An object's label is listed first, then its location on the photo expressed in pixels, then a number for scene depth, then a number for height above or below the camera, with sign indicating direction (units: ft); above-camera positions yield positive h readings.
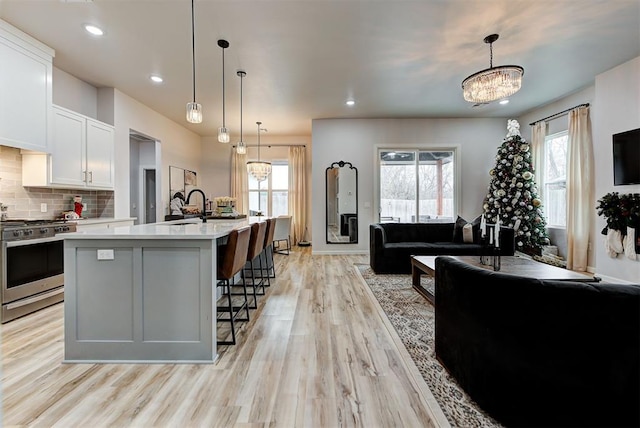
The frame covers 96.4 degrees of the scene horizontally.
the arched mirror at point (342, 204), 21.79 +0.61
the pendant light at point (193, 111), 9.64 +3.37
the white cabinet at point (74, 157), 11.58 +2.39
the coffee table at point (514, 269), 8.38 -1.85
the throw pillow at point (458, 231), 16.64 -1.08
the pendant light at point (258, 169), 20.36 +3.06
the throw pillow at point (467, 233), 15.89 -1.15
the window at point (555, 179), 17.46 +2.12
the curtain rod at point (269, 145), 27.04 +6.32
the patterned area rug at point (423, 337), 5.09 -3.49
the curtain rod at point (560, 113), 15.62 +5.94
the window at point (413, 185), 22.00 +2.10
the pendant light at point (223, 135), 13.09 +3.54
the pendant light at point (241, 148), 16.60 +3.70
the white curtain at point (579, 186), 15.40 +1.50
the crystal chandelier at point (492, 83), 9.96 +4.67
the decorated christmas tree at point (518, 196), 17.60 +1.08
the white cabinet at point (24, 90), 9.80 +4.43
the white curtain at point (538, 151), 18.57 +4.07
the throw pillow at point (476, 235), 15.81 -1.24
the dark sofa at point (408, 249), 13.98 -1.91
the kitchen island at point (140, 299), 6.89 -2.13
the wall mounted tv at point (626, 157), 12.36 +2.49
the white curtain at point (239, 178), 26.71 +3.15
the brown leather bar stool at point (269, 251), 13.06 -2.01
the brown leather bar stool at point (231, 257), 7.56 -1.24
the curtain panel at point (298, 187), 26.50 +2.30
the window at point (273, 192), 27.20 +1.87
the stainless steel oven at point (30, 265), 9.21 -1.92
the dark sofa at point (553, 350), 3.63 -1.94
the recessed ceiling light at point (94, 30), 10.01 +6.45
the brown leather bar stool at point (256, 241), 9.96 -1.07
